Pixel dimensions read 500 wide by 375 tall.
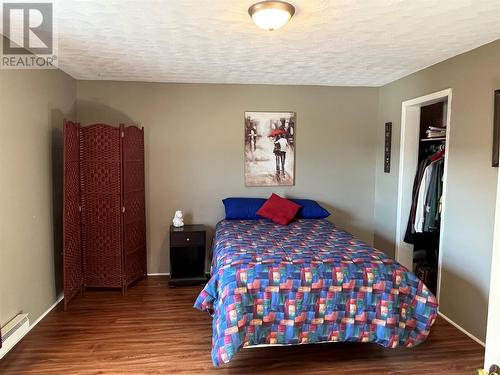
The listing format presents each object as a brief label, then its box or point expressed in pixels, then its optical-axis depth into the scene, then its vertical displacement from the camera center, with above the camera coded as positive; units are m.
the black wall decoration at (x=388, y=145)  4.08 +0.25
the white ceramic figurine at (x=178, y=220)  4.03 -0.64
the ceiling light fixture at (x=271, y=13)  1.96 +0.86
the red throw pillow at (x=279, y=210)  3.82 -0.49
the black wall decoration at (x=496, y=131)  2.52 +0.27
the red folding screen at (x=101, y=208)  3.45 -0.45
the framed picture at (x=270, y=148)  4.23 +0.21
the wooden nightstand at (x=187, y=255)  3.85 -1.05
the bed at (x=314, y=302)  2.26 -0.90
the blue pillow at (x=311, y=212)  4.05 -0.53
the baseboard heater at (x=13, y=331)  2.44 -1.23
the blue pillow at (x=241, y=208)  4.00 -0.49
